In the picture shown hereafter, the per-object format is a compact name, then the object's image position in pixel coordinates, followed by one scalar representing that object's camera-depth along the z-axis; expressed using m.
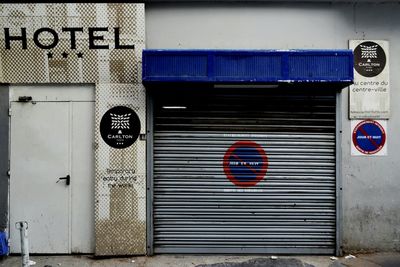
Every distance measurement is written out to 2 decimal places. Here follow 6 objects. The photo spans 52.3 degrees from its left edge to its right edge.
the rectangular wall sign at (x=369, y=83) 7.45
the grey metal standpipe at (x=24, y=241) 5.46
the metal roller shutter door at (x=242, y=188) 7.22
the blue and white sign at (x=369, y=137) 7.46
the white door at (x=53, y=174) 7.17
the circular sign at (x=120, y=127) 7.12
